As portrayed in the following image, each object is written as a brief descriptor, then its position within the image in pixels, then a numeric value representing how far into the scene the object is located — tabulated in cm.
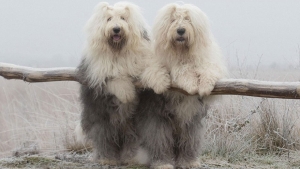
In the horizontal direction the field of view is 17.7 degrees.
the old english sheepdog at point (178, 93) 813
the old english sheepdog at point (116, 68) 836
